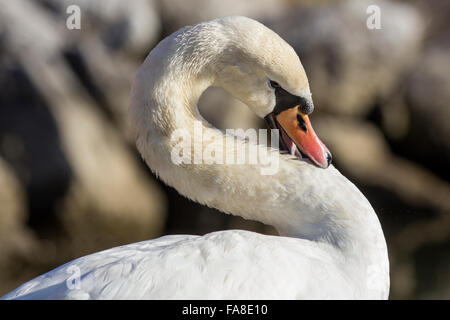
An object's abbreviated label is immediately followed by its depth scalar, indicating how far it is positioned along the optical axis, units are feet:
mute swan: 15.46
